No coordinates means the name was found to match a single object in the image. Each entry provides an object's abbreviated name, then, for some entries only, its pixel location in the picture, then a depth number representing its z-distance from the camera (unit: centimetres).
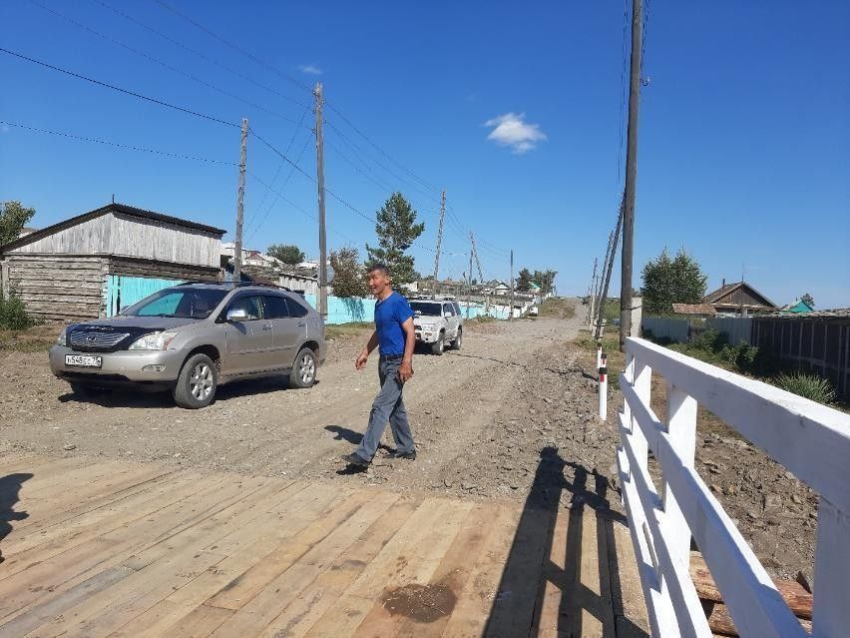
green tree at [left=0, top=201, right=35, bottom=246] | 3132
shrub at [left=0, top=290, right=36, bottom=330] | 1727
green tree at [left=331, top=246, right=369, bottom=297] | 3909
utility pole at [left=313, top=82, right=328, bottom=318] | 2605
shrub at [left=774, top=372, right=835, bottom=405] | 1273
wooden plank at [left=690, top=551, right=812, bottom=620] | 263
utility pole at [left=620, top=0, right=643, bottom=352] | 1542
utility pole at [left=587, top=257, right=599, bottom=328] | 6406
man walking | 582
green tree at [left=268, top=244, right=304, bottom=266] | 10562
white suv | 1894
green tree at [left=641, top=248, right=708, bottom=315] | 6706
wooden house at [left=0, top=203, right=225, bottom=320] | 2244
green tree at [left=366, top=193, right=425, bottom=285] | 4369
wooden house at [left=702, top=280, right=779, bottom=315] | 6850
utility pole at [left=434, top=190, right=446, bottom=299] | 4919
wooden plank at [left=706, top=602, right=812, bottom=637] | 277
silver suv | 790
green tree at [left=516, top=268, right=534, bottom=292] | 15600
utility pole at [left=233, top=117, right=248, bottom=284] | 2306
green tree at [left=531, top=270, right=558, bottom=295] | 16604
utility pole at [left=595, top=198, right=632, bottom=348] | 2973
